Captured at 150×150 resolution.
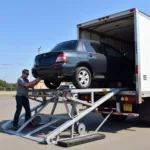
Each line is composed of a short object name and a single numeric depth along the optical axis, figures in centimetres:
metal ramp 670
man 820
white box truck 777
